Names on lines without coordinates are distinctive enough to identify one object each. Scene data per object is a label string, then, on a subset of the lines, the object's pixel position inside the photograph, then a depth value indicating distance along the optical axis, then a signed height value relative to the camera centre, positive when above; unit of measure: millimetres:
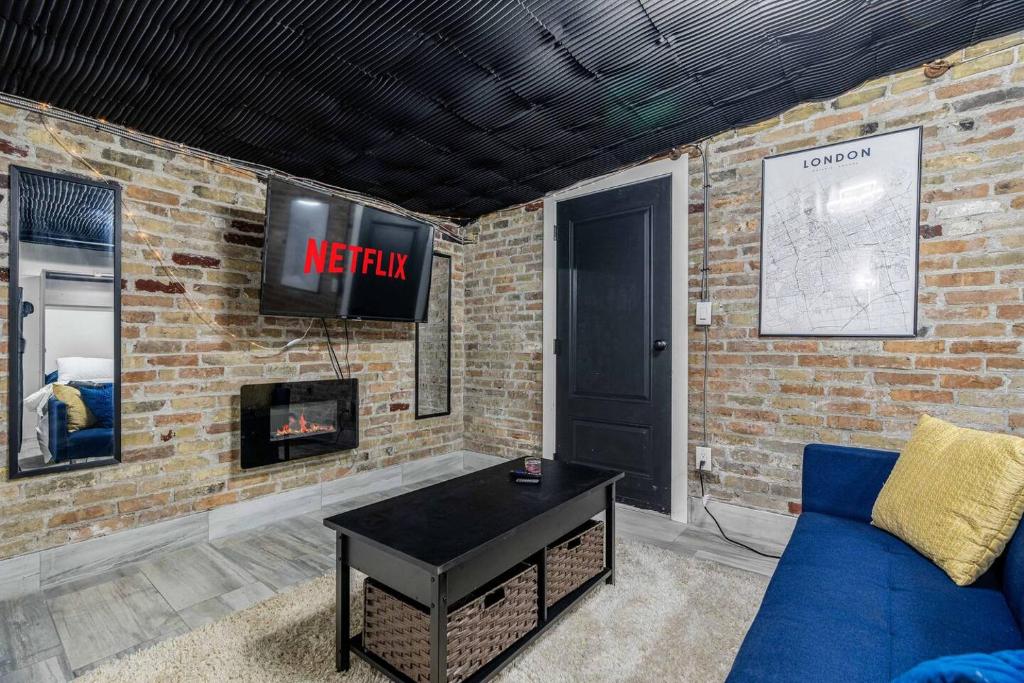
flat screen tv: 2721 +521
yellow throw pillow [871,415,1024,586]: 1429 -505
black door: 3078 +41
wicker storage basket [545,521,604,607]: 1909 -927
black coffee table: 1406 -633
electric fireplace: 2926 -527
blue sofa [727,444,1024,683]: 1112 -730
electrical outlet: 2875 -686
